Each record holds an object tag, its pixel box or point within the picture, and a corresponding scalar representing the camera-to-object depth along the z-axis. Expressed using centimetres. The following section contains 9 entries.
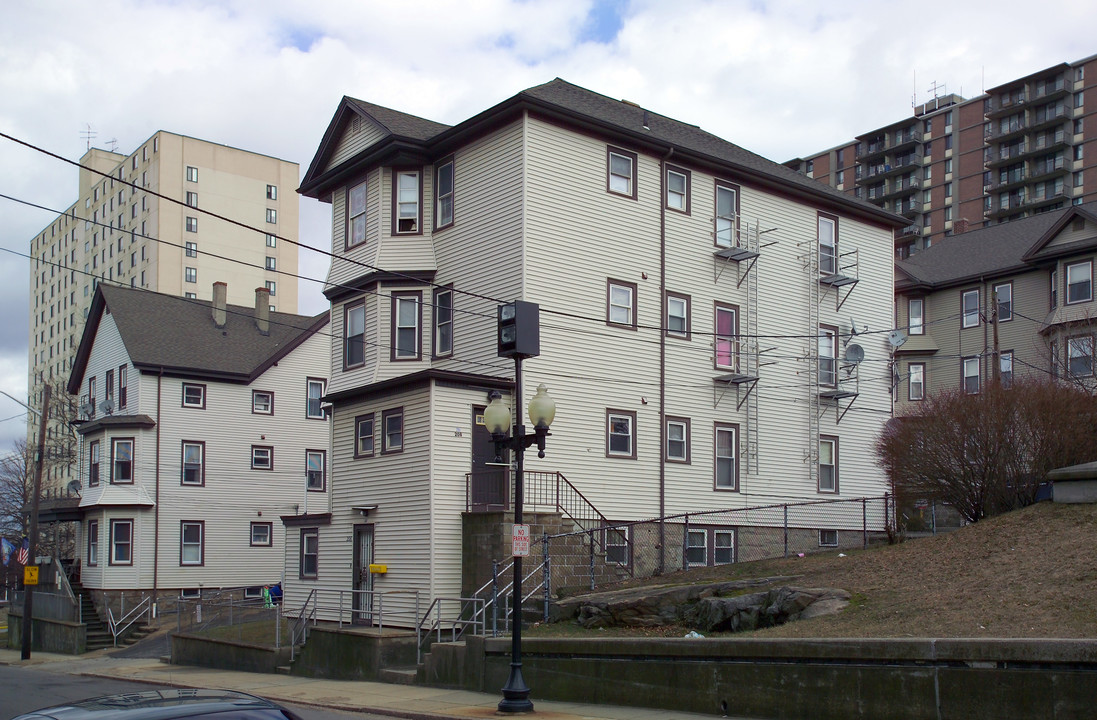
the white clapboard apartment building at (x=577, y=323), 2628
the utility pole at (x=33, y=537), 3584
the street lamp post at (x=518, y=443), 1605
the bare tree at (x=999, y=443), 2155
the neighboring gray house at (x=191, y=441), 4303
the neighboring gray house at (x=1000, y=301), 4222
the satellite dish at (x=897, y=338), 3400
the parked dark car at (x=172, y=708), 596
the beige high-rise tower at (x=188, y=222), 9888
